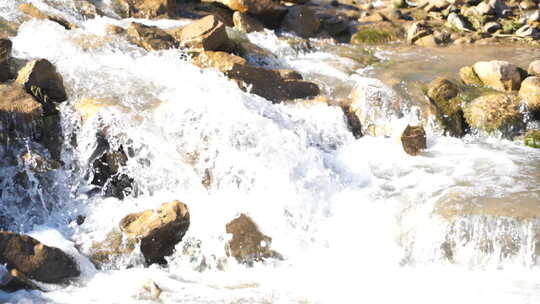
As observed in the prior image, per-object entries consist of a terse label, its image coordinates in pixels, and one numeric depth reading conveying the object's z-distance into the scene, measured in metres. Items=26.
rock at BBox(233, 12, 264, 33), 12.01
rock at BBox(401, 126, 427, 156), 7.86
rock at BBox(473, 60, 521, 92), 9.42
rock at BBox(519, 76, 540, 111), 8.88
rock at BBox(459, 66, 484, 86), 9.78
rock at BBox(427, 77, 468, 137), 8.77
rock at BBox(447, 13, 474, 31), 14.11
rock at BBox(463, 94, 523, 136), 8.70
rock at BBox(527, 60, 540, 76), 9.64
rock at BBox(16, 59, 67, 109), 7.18
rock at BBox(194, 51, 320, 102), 8.54
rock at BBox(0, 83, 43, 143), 6.66
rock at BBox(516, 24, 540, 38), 13.42
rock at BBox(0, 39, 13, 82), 7.46
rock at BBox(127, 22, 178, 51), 9.27
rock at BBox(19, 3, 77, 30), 9.84
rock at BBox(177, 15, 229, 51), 9.22
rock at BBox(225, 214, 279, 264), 6.01
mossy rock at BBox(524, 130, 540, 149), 8.43
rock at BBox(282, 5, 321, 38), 13.09
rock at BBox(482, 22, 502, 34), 13.84
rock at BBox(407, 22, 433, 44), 13.36
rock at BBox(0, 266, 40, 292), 5.02
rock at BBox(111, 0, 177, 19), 11.66
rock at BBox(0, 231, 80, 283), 5.32
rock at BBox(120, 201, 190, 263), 5.95
